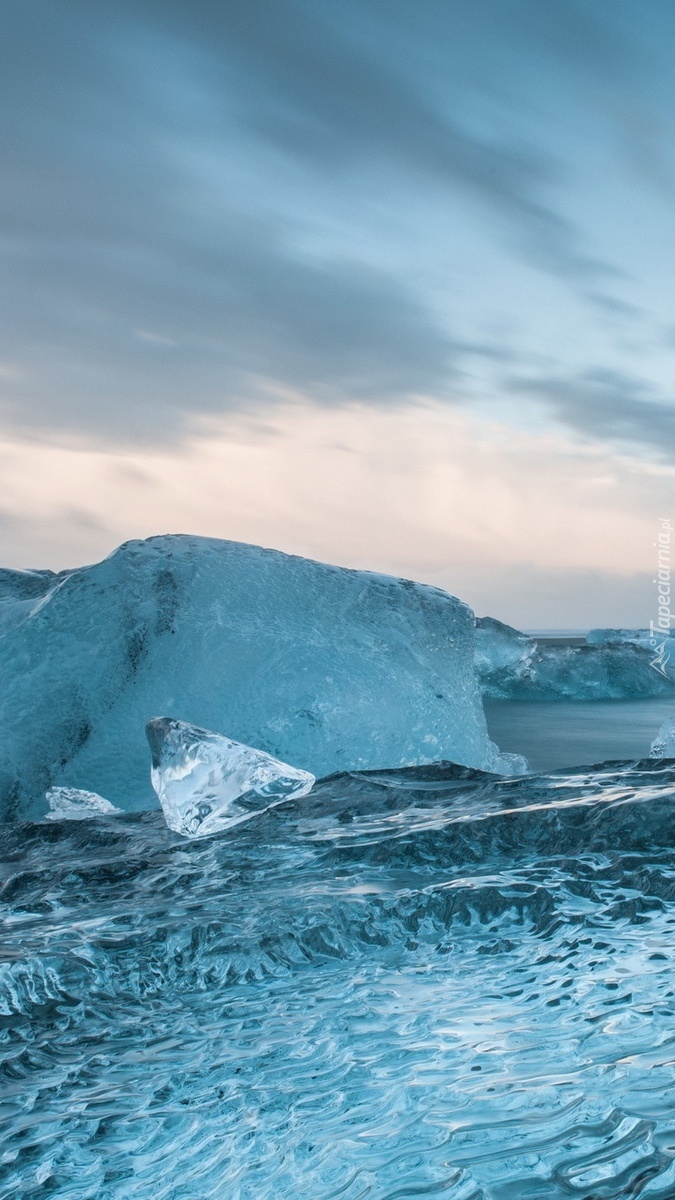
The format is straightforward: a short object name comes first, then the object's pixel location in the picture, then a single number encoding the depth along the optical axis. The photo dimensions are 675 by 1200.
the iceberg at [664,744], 6.62
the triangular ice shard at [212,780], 3.05
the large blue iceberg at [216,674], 4.94
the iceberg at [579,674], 14.79
